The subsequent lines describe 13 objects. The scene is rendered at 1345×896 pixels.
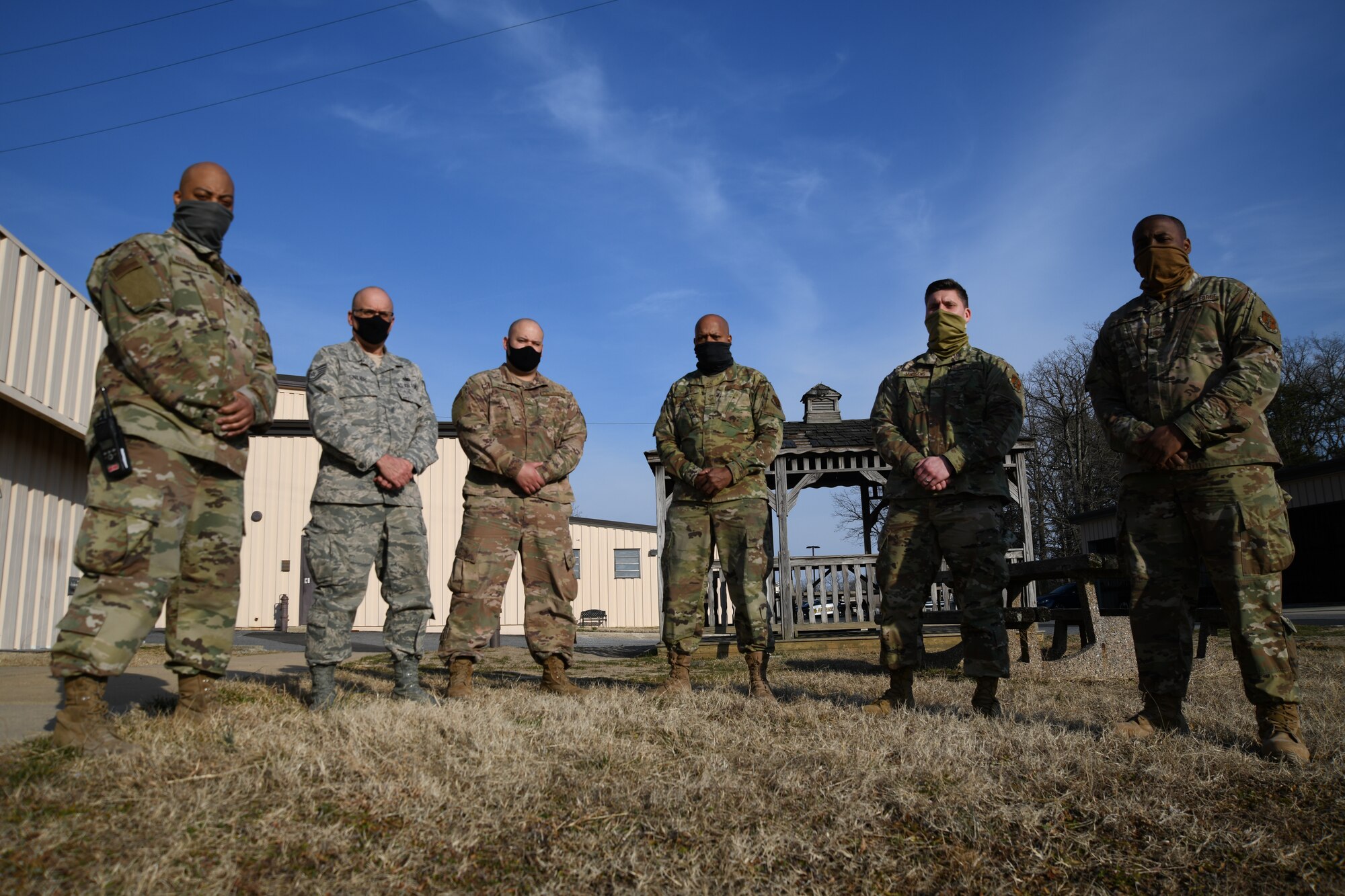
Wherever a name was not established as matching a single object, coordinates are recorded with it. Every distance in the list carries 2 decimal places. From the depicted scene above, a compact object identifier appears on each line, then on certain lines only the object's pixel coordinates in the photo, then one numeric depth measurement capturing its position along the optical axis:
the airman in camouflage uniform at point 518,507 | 4.54
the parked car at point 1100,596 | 21.58
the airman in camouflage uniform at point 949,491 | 3.85
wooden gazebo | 12.10
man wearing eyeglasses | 3.85
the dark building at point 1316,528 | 21.20
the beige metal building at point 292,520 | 19.00
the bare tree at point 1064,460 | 29.97
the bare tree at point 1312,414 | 30.52
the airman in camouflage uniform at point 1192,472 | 3.02
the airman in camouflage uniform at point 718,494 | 4.64
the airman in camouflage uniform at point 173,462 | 2.68
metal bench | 22.72
